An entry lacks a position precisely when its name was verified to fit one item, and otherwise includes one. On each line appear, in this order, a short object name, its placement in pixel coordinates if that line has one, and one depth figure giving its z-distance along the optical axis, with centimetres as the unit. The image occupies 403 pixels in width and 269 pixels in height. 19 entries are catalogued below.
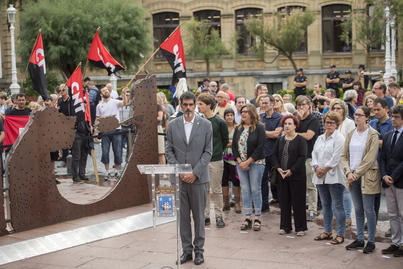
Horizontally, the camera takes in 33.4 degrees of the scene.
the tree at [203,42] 3522
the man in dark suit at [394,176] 854
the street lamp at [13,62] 2753
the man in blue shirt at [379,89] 1344
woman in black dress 995
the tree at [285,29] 3316
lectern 802
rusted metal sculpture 996
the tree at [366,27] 3031
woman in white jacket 942
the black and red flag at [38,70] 1227
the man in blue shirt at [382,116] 973
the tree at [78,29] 3166
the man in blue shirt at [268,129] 1161
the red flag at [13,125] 1323
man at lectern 866
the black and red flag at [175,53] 1310
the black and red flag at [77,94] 1246
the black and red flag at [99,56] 1388
